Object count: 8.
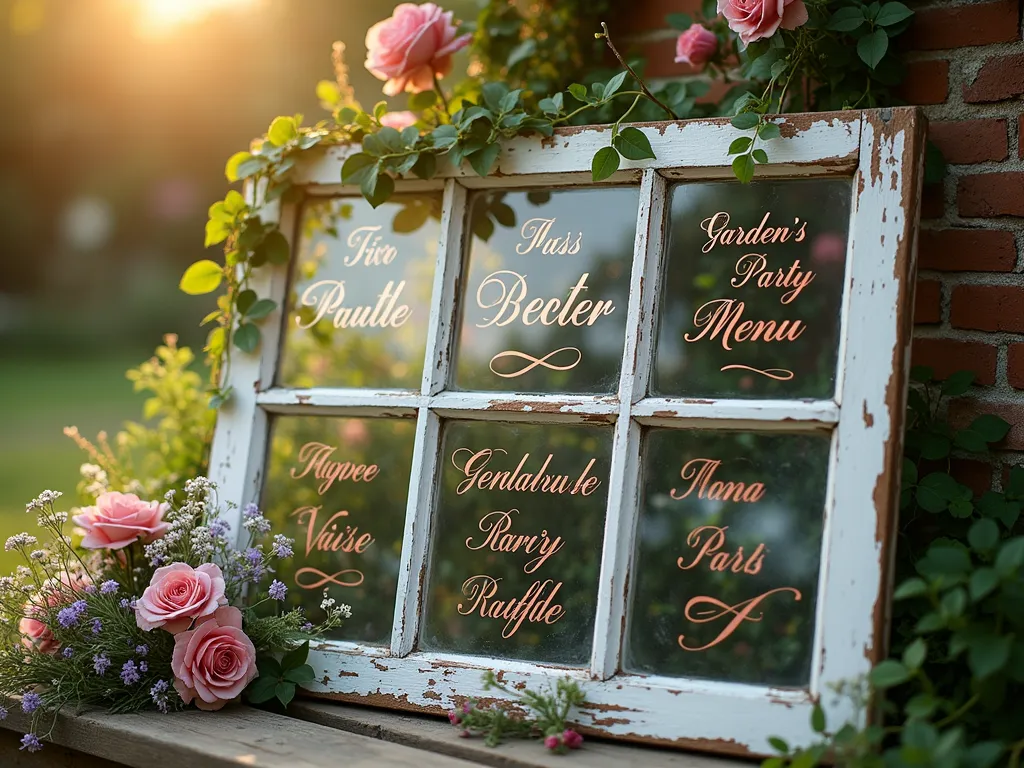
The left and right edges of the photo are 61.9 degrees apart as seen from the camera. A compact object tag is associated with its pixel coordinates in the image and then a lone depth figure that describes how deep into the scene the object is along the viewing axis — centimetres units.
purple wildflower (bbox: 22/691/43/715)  117
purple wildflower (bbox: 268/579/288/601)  123
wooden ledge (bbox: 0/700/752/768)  103
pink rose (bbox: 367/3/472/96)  142
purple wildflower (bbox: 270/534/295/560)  125
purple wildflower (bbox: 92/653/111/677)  118
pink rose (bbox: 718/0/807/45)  117
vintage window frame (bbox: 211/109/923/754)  103
